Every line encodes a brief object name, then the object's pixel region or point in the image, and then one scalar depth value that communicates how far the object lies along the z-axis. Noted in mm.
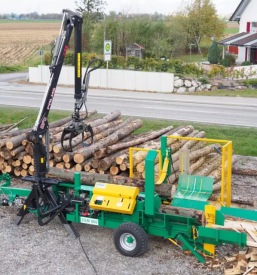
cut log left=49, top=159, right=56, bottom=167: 11727
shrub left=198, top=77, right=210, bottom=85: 30859
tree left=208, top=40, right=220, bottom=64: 43566
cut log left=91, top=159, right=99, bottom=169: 11125
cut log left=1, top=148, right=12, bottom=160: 12107
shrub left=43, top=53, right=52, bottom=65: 38812
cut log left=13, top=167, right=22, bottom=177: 12320
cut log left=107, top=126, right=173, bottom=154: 11639
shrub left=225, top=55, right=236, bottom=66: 46266
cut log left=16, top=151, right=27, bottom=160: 12086
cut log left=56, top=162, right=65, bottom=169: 11555
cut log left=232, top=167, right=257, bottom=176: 13242
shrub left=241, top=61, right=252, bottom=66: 40969
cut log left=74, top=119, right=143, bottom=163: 11383
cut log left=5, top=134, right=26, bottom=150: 12047
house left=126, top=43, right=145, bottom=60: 45156
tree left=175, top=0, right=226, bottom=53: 54500
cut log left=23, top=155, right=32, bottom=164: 11930
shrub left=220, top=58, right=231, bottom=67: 42312
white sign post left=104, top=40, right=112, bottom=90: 30553
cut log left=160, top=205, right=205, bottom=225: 8117
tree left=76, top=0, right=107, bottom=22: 61438
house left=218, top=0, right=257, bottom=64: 43625
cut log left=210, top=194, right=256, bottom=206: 10492
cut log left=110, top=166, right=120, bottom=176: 11172
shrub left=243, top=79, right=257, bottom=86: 31406
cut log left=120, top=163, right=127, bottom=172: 11109
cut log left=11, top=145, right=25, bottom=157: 12009
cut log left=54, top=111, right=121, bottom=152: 12206
